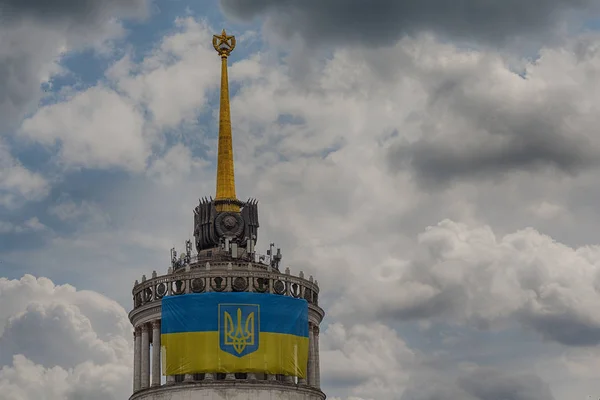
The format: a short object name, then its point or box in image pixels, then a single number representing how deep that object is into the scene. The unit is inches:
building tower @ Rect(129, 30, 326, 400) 4328.2
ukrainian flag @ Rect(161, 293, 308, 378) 4318.4
